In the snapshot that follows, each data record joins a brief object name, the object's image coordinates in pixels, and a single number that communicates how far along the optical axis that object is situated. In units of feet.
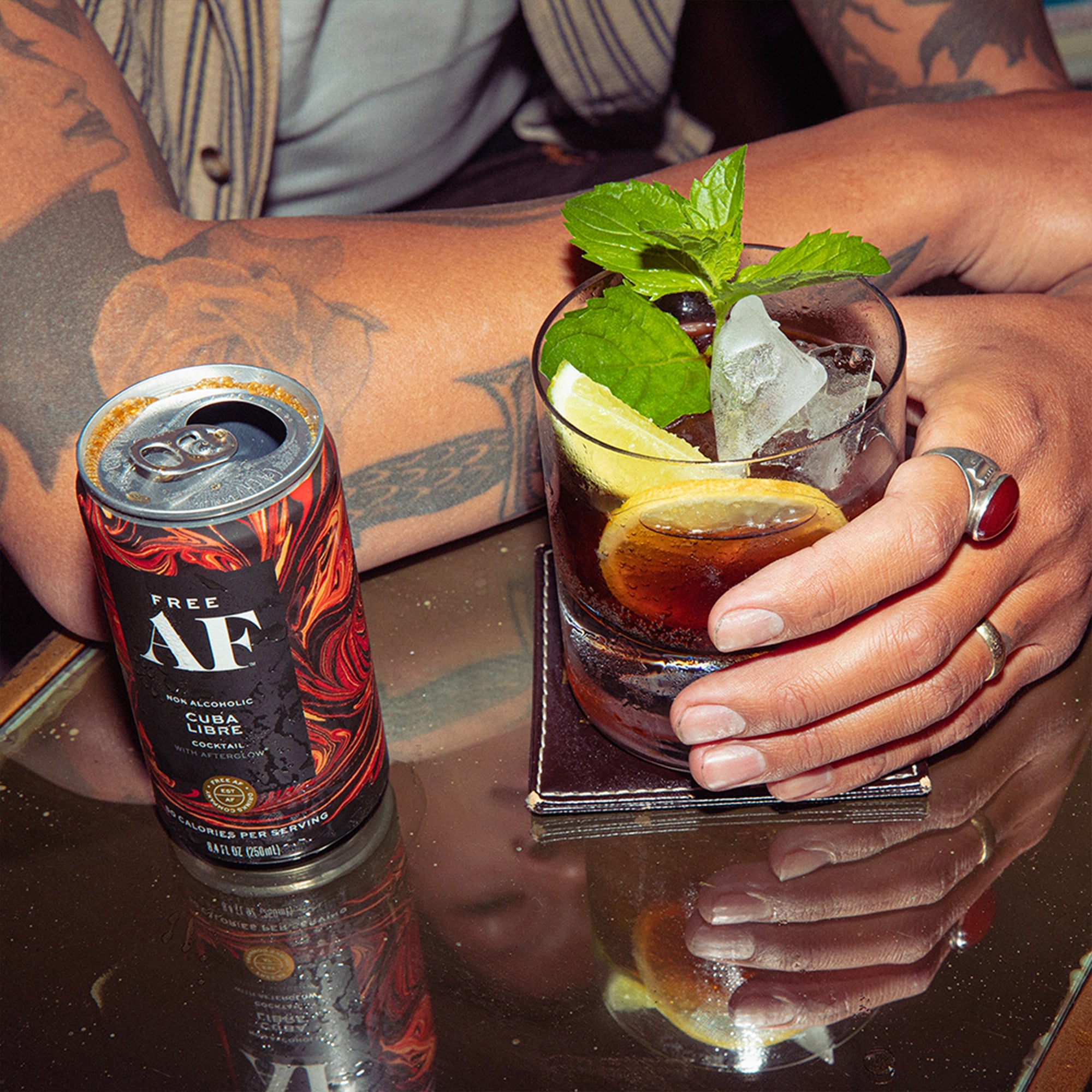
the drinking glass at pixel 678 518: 1.93
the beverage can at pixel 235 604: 1.82
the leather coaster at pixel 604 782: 2.34
